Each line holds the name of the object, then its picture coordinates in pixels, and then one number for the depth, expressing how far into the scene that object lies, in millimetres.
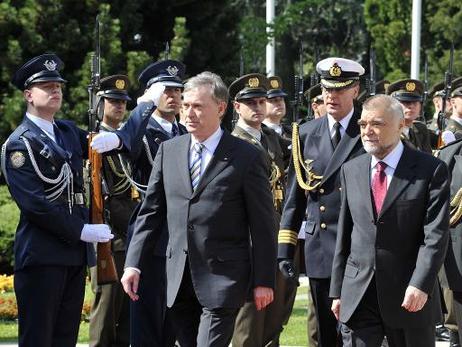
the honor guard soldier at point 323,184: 17734
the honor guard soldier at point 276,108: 26422
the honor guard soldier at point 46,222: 17156
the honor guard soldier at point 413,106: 23953
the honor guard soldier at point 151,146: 18547
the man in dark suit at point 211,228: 15742
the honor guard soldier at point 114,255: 20891
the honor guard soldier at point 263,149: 20828
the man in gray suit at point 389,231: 15445
